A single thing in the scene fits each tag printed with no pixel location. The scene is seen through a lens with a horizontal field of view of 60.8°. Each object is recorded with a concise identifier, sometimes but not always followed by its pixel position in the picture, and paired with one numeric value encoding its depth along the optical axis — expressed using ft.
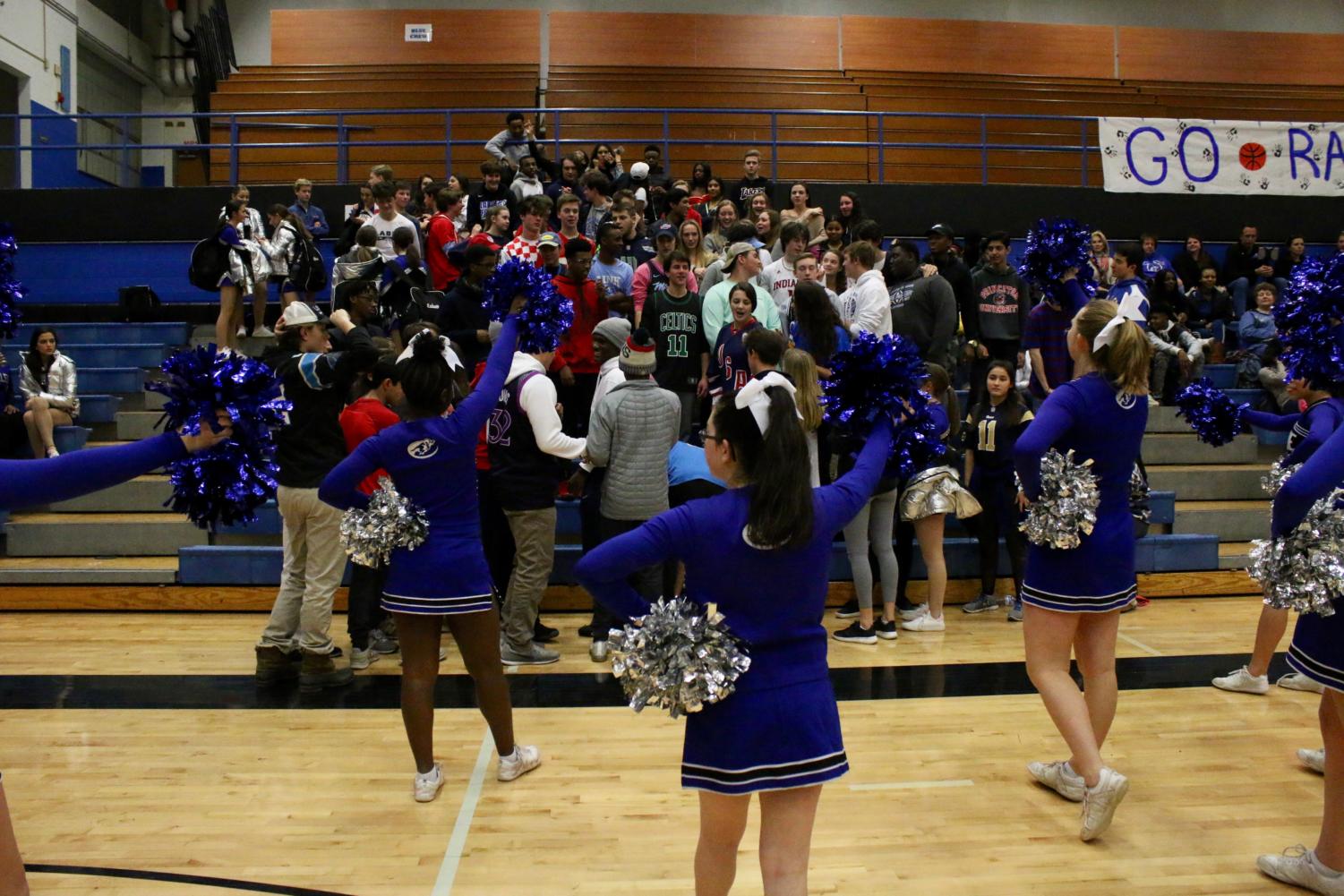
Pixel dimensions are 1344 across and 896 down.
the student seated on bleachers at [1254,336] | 30.87
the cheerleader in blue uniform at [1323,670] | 8.68
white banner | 36.96
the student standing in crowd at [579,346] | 21.24
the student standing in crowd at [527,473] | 16.20
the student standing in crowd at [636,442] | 16.70
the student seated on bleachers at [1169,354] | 28.78
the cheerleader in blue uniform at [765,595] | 7.16
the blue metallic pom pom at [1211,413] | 13.30
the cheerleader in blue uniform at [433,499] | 11.67
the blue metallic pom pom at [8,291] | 11.59
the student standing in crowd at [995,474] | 20.71
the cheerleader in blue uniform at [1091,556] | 10.86
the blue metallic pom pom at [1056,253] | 13.75
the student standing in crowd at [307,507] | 16.20
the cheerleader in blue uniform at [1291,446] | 11.54
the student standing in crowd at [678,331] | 20.95
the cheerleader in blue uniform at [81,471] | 7.04
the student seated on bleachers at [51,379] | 25.27
